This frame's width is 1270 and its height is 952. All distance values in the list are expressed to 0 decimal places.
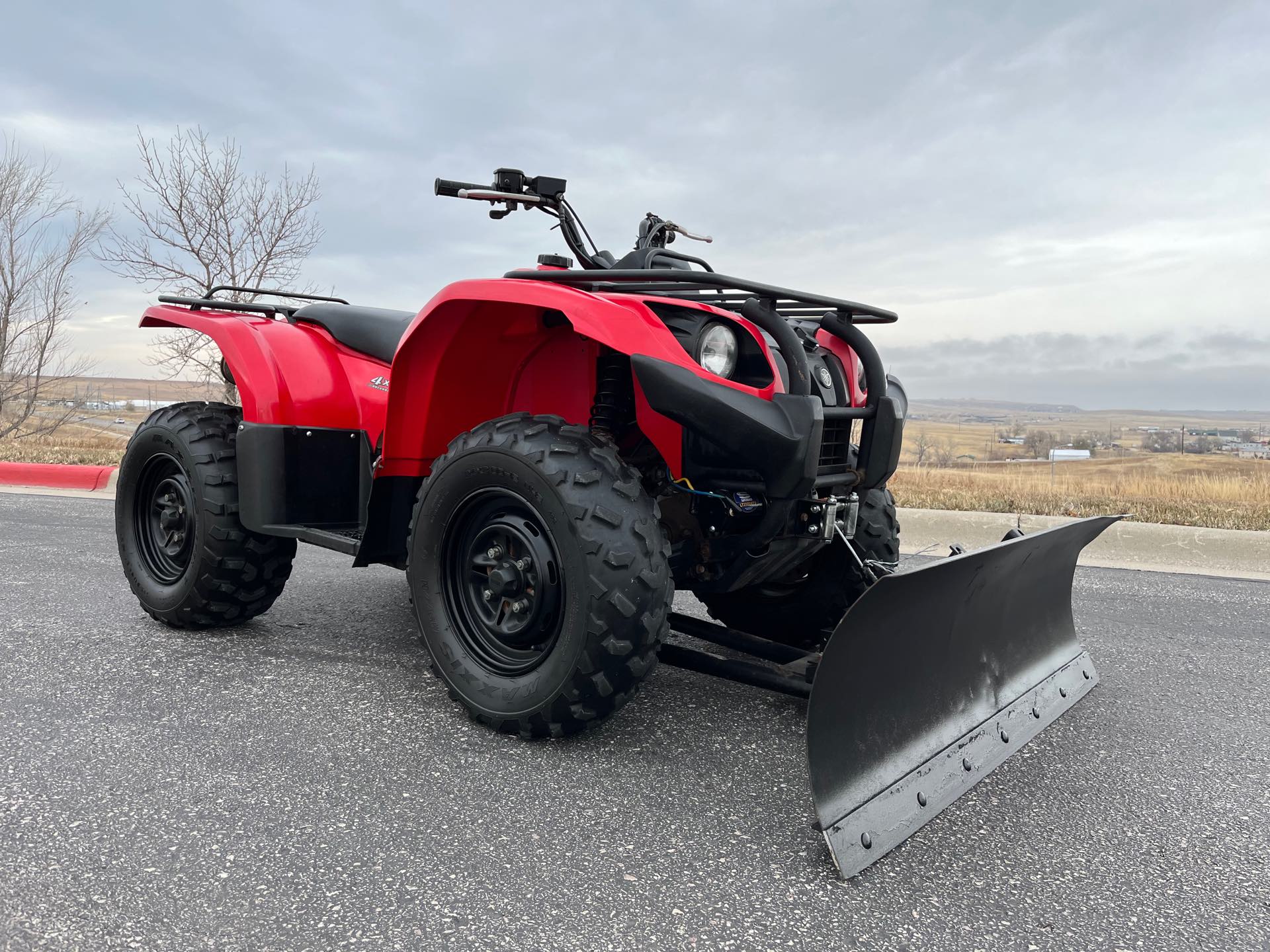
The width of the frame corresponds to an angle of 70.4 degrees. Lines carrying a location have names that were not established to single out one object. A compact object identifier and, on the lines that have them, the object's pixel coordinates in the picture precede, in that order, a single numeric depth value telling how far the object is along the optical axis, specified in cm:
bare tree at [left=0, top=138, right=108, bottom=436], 1708
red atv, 250
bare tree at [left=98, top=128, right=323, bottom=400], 1330
